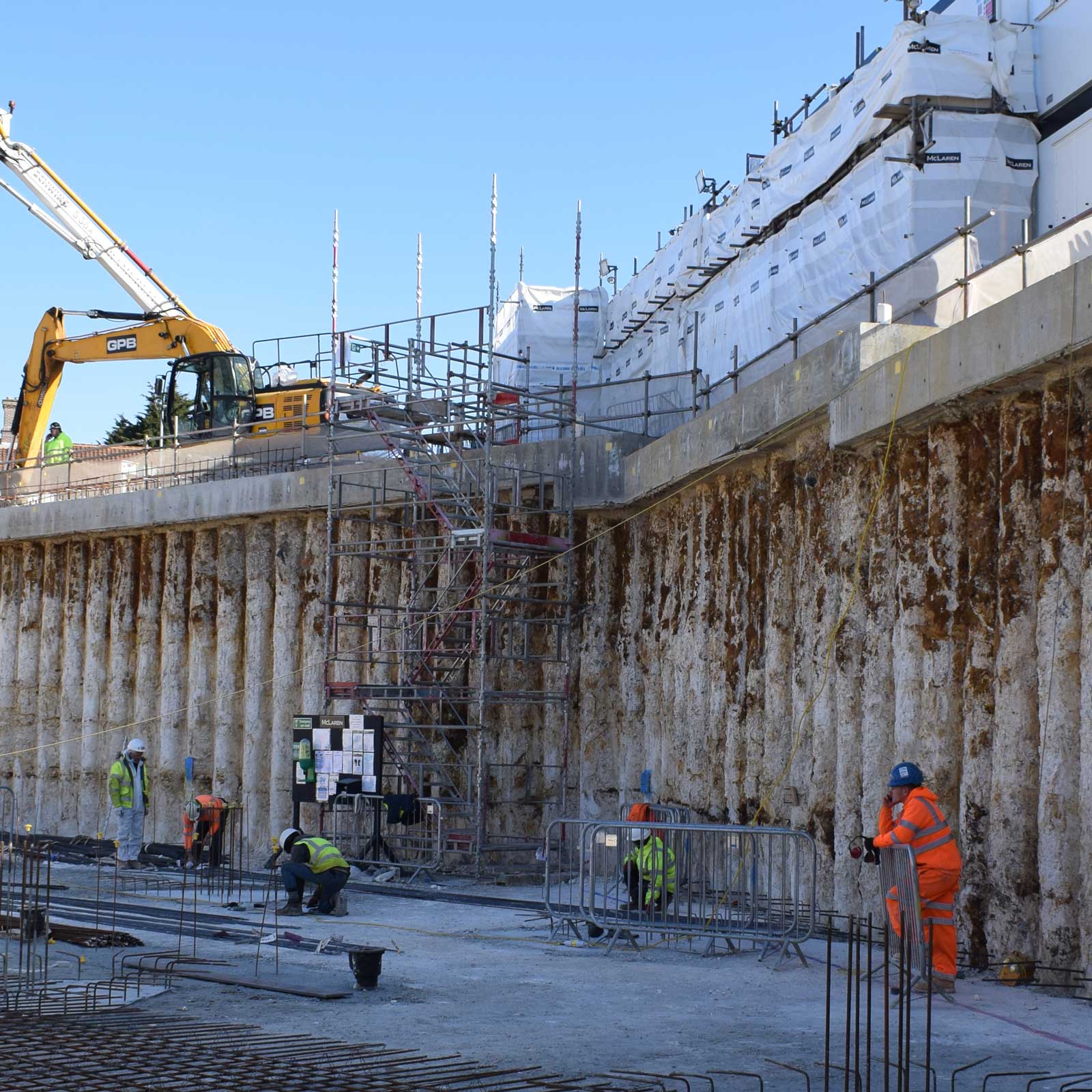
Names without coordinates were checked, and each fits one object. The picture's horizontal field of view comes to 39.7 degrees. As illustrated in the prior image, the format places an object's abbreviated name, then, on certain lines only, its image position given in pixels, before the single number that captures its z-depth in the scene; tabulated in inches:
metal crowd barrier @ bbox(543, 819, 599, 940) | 517.0
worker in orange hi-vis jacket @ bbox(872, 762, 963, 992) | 401.1
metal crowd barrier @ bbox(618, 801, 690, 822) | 616.7
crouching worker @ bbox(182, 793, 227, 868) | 765.3
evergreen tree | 2326.5
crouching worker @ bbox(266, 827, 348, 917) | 575.8
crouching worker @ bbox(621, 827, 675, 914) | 496.2
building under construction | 426.6
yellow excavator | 1118.4
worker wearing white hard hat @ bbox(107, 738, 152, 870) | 780.0
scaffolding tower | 758.5
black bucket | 401.1
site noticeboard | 747.4
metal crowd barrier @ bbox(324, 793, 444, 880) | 741.3
